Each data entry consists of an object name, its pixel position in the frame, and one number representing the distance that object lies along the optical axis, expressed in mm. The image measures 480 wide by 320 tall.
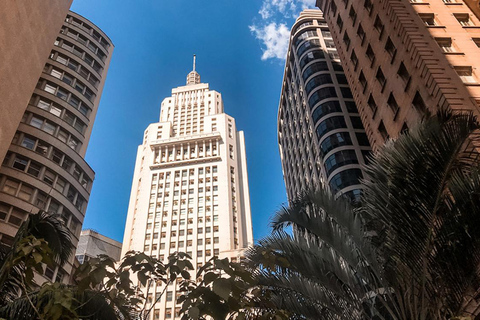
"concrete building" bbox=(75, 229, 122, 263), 72188
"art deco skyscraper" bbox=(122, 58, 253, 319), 67688
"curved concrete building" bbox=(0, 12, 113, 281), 28047
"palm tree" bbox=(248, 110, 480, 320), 8617
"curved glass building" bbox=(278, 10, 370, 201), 44281
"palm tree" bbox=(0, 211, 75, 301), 10338
